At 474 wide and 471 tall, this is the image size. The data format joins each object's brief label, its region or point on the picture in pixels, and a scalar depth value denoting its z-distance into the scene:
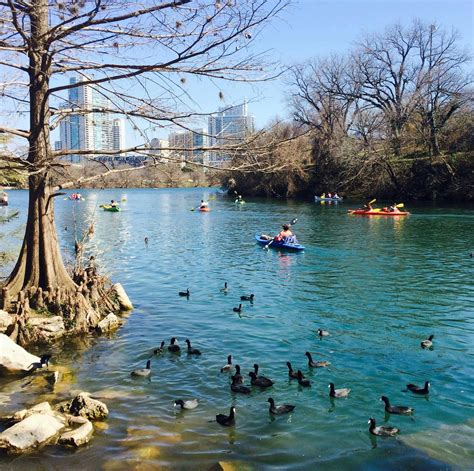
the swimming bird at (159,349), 11.05
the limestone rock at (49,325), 11.37
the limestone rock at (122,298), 14.43
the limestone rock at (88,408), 7.86
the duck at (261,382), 9.33
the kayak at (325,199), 59.97
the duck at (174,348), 11.15
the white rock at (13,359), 9.60
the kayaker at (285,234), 26.08
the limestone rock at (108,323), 12.38
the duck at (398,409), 8.21
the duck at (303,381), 9.38
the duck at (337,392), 8.88
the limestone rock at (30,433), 6.89
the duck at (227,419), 7.81
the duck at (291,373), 9.66
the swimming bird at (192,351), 11.03
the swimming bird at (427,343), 11.32
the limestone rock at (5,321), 10.98
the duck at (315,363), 10.30
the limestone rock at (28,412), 7.55
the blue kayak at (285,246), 25.67
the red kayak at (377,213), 40.47
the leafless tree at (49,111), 7.24
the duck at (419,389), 8.90
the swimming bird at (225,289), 17.30
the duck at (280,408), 8.23
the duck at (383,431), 7.53
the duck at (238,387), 9.05
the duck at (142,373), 9.80
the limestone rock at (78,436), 7.05
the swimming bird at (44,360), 9.73
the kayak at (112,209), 51.12
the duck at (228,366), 10.06
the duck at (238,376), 9.32
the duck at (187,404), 8.40
